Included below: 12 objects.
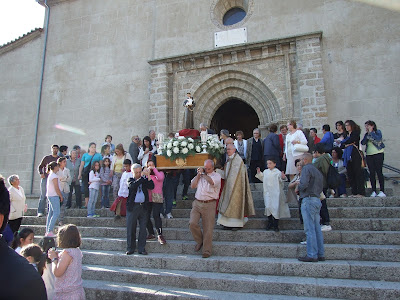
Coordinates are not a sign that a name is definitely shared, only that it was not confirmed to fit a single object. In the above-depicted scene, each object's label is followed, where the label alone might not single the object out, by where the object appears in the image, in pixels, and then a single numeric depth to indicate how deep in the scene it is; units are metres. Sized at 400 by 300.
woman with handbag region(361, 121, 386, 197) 6.22
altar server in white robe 5.33
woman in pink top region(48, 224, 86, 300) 3.11
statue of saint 8.09
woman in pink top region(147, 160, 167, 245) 5.52
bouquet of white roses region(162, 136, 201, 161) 6.11
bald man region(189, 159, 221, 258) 4.93
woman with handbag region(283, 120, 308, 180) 6.63
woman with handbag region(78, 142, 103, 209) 8.05
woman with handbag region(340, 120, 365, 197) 6.30
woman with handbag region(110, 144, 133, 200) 7.95
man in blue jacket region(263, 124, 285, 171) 7.15
